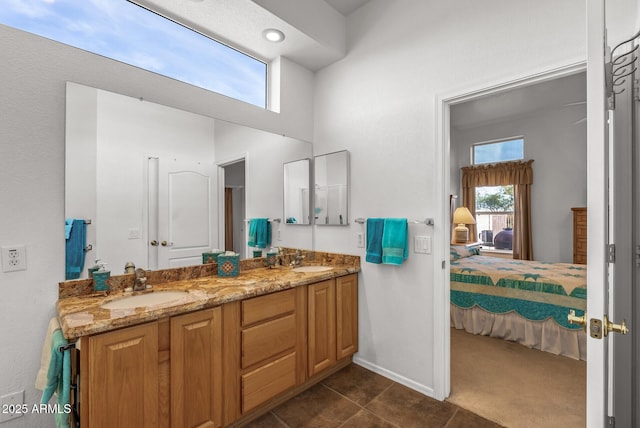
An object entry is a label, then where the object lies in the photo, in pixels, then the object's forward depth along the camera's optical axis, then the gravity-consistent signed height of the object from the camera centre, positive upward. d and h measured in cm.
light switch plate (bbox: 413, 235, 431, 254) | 211 -21
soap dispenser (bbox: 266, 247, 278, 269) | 256 -37
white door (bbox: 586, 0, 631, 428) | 85 -2
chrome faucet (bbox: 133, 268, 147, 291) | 177 -39
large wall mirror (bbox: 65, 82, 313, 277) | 165 +25
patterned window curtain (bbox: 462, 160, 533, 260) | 517 +49
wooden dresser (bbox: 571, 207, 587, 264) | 450 -33
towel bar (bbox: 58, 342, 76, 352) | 117 -52
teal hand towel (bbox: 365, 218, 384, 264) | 232 -20
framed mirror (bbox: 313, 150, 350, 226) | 262 +24
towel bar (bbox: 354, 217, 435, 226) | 208 -5
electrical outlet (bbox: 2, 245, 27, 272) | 140 -20
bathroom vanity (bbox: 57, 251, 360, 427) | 126 -68
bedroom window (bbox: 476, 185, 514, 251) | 559 -4
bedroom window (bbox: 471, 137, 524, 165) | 540 +120
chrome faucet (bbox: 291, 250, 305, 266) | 267 -40
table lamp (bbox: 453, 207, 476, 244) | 537 -14
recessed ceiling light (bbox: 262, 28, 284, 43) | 227 +140
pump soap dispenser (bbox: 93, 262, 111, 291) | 166 -35
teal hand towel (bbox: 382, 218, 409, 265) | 217 -20
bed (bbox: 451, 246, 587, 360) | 269 -87
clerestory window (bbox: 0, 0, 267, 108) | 158 +112
